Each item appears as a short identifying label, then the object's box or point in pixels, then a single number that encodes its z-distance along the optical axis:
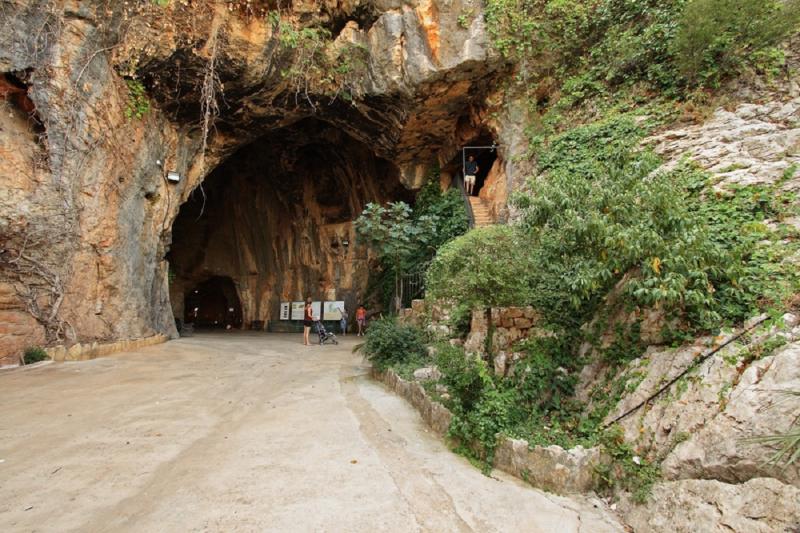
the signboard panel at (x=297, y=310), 17.64
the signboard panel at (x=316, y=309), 16.38
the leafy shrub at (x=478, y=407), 3.66
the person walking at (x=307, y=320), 11.16
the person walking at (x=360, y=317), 13.98
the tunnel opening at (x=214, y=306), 24.66
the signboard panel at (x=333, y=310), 16.19
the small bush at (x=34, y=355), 7.18
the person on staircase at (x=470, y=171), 12.67
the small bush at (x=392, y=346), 6.55
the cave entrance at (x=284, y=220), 16.31
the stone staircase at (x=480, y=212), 11.12
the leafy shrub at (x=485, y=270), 4.55
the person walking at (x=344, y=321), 15.04
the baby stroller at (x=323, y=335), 11.65
